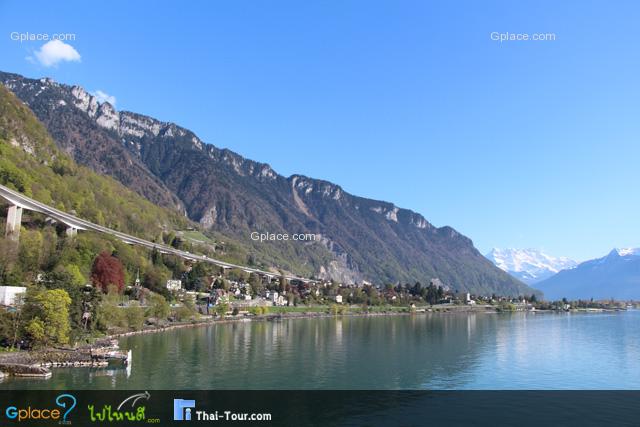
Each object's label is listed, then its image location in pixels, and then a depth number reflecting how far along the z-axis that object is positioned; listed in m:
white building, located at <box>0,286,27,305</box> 49.84
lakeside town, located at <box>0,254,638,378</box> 41.19
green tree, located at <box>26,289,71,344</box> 41.59
